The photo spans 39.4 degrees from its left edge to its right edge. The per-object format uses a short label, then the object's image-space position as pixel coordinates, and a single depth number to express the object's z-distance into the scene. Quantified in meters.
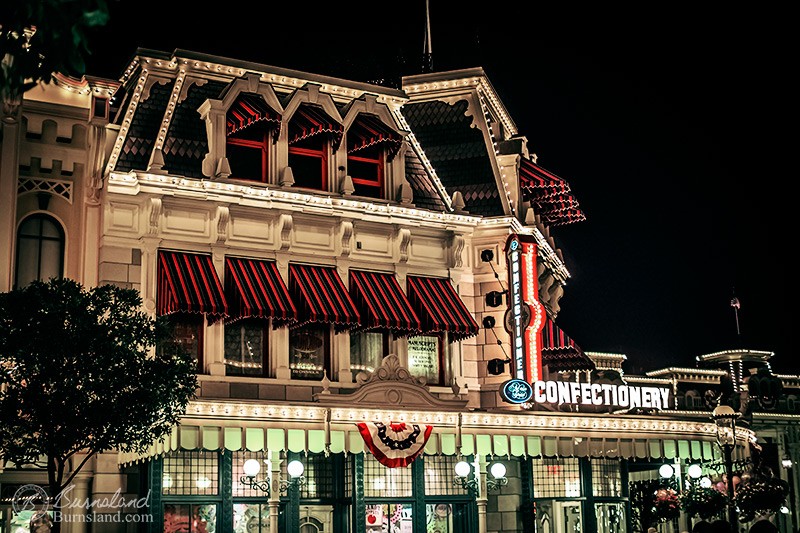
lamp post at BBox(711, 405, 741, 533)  26.84
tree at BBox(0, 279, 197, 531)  22.11
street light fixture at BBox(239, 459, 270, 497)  27.72
